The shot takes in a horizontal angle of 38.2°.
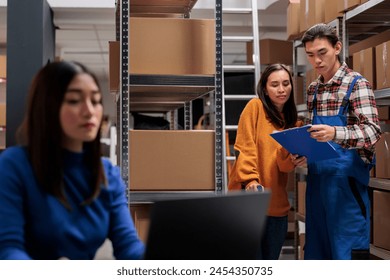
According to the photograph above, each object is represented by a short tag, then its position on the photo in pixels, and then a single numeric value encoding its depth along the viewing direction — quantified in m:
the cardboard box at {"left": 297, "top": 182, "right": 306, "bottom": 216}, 3.70
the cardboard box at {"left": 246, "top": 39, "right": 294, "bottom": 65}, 4.95
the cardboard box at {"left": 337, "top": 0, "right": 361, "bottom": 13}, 2.95
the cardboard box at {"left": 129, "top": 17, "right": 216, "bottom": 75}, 2.37
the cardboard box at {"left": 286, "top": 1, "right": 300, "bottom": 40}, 3.80
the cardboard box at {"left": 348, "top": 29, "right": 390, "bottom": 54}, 3.32
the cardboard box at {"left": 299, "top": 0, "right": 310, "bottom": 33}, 3.57
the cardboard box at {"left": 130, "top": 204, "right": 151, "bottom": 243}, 2.44
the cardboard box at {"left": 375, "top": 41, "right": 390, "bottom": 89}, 2.72
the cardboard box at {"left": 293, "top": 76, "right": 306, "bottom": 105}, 4.14
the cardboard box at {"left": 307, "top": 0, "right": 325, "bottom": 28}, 3.37
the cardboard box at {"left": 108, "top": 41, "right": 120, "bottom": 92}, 2.88
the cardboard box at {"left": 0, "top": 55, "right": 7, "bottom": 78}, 5.77
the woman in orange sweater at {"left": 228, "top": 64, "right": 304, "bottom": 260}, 2.22
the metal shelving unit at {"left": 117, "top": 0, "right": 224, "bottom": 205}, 2.34
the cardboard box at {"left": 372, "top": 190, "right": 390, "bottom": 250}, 2.87
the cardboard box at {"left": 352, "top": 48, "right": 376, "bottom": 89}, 2.88
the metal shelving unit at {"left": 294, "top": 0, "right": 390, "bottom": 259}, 2.81
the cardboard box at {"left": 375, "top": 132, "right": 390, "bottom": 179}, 2.84
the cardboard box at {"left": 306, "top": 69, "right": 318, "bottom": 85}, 3.52
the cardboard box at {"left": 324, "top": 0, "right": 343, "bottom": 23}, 3.13
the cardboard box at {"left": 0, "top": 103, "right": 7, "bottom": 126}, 5.63
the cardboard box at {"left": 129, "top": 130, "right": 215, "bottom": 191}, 2.35
